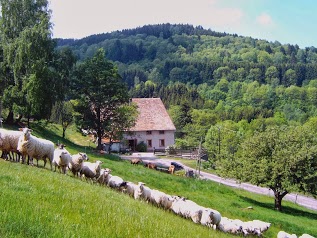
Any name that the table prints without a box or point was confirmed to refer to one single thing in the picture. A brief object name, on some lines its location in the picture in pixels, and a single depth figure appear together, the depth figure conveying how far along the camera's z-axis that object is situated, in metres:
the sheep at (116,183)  19.98
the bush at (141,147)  80.75
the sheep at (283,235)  18.01
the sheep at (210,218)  17.33
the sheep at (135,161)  43.23
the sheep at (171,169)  42.77
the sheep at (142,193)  18.95
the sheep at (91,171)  20.50
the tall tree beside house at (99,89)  51.28
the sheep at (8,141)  20.00
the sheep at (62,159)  19.98
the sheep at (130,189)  19.64
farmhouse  82.50
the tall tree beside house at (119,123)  53.78
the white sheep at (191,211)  17.59
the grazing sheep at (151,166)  42.38
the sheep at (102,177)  20.42
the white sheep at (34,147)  19.33
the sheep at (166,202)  18.85
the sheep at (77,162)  20.31
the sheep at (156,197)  18.98
